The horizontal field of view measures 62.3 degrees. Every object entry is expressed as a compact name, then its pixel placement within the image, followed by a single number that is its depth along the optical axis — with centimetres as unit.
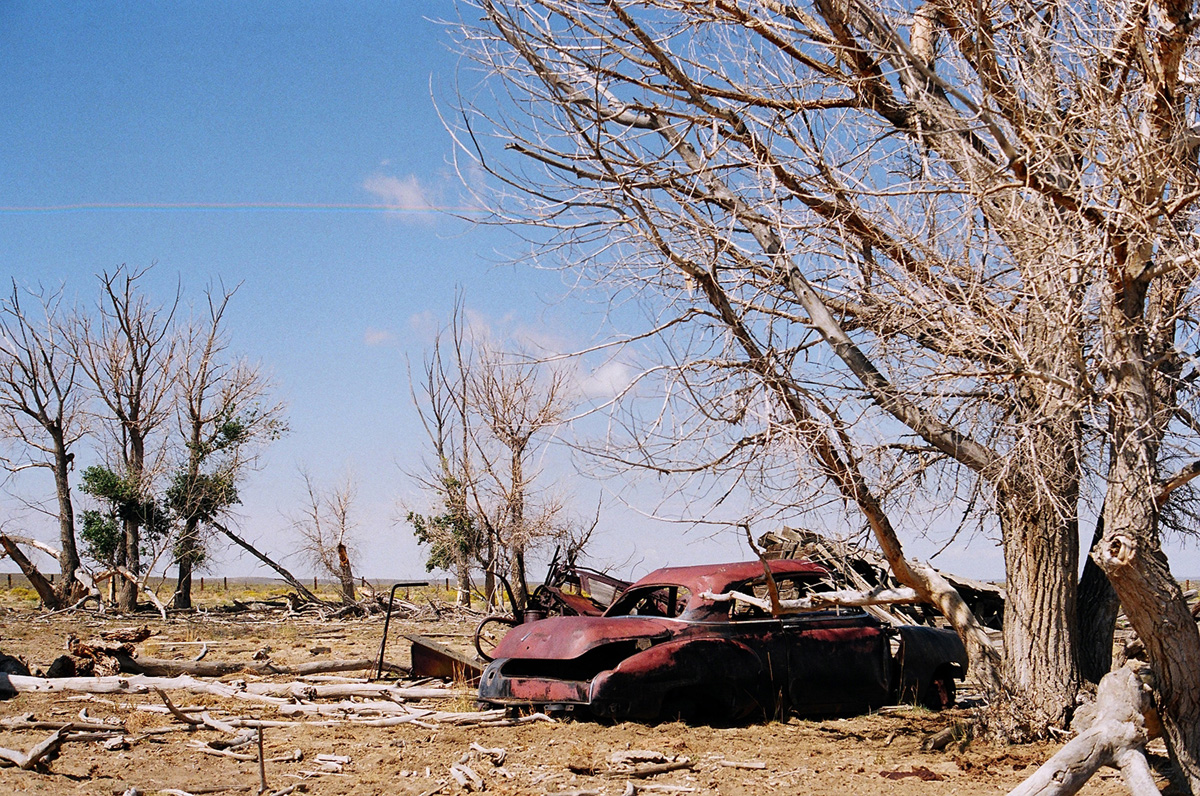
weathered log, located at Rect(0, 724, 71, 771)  759
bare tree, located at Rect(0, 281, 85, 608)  3278
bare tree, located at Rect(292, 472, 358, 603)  3400
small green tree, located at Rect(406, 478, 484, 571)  2666
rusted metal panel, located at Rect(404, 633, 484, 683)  1222
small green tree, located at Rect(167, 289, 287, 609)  3350
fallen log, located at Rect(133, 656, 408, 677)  1348
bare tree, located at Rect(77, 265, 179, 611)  3372
